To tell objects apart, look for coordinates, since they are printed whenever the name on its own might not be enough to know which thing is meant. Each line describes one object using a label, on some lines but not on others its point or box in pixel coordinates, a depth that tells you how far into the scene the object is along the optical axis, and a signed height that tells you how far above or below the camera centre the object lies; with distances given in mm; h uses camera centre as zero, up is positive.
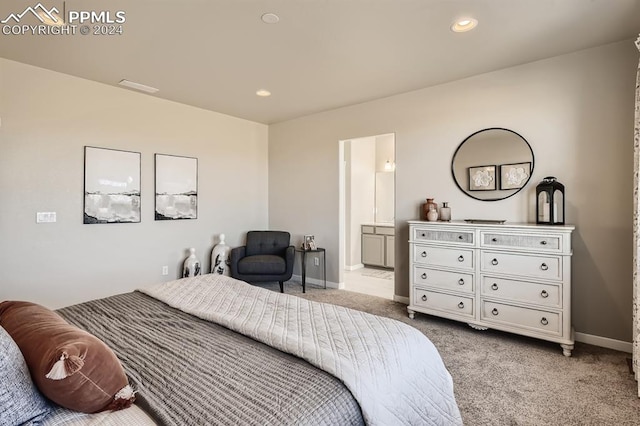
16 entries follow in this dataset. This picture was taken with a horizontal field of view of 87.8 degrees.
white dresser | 2826 -599
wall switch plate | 3428 -45
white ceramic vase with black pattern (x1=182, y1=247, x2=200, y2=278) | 4508 -727
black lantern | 3090 +109
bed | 1066 -606
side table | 4793 -745
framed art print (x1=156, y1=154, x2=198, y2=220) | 4414 +352
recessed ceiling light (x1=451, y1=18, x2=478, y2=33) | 2549 +1476
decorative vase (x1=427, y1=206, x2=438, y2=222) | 3786 -15
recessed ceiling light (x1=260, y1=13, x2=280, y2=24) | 2465 +1468
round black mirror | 3385 +522
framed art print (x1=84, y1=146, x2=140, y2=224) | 3773 +322
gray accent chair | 4488 -647
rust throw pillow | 995 -484
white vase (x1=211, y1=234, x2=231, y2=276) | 4777 -669
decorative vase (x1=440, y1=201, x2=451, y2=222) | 3782 -3
